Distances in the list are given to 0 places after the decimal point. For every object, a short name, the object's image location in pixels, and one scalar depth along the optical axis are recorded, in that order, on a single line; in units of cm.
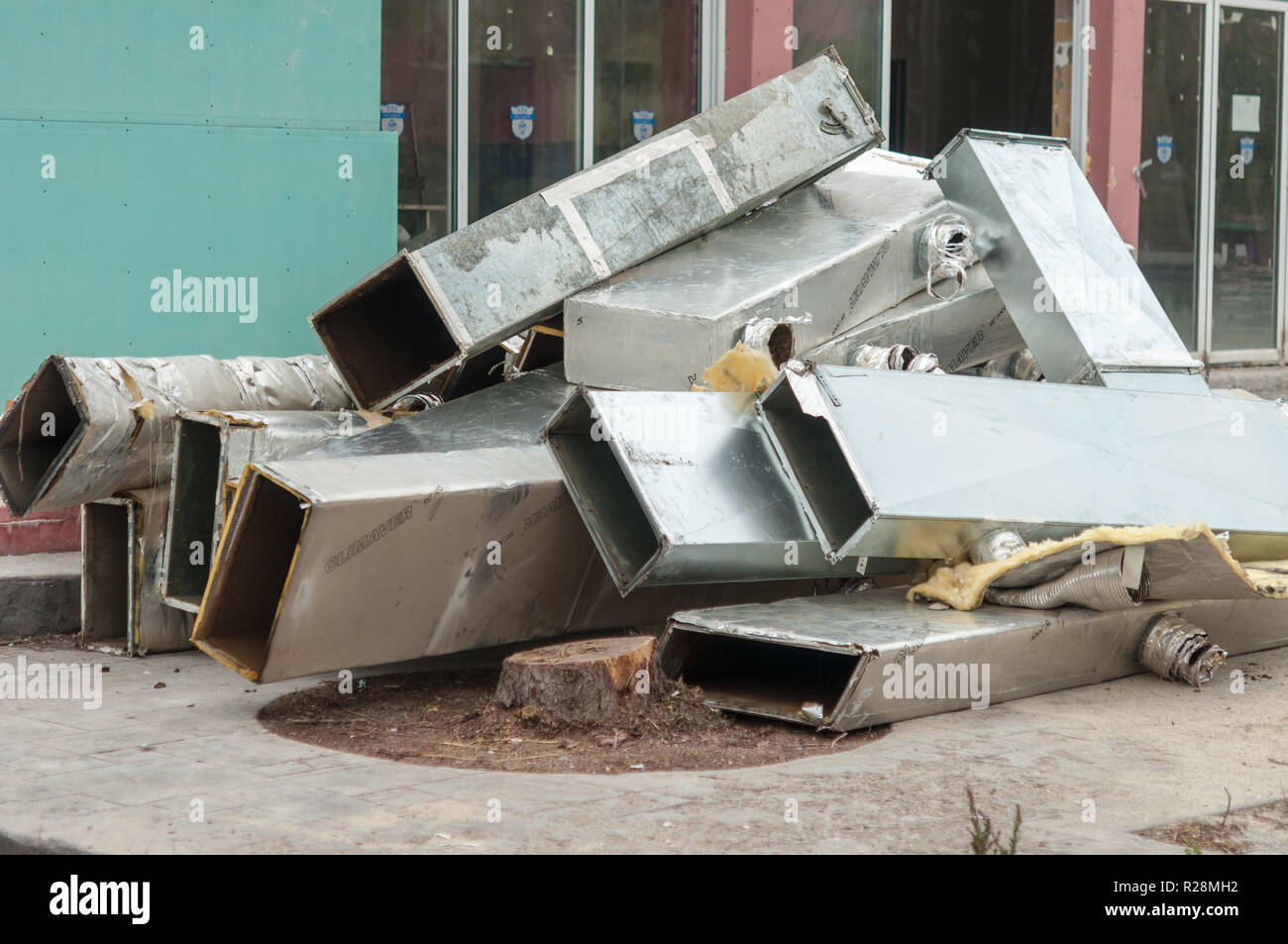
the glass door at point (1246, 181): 1161
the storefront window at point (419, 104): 816
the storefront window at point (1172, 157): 1102
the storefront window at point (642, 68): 893
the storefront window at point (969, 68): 1588
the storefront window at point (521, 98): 852
